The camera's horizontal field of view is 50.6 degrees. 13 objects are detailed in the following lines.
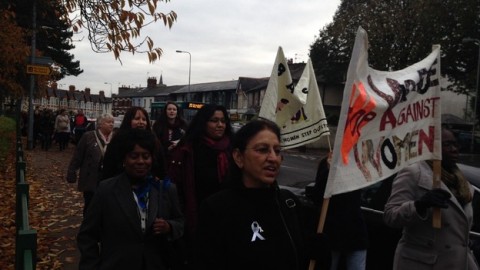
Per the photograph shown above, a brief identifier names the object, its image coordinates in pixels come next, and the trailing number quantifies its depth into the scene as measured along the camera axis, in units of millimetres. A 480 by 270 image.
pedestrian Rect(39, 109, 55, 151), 20469
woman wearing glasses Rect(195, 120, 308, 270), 2236
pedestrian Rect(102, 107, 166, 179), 3461
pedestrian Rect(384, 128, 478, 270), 3203
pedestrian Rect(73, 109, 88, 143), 18797
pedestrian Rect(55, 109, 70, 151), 18766
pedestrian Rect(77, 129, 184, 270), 3049
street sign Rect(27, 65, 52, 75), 11478
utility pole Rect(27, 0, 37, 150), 10141
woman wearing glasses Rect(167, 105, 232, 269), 4086
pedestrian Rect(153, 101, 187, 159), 6145
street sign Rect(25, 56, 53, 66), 12102
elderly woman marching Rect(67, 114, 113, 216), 6070
